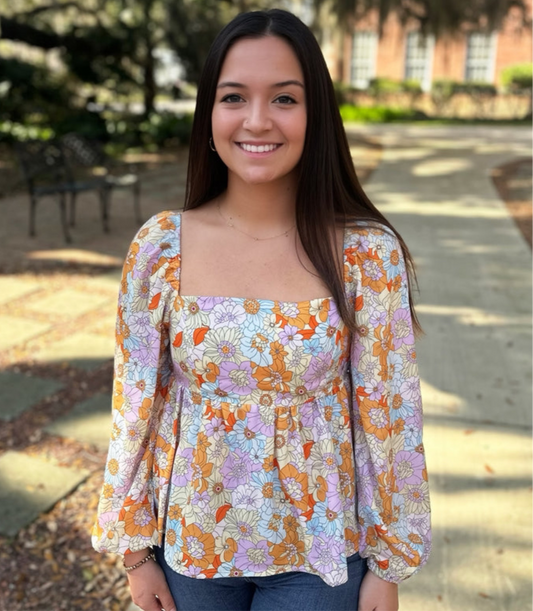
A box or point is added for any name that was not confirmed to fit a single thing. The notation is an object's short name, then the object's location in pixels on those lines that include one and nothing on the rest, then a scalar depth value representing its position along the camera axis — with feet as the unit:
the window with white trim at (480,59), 81.00
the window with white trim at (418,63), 82.02
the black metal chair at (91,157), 25.43
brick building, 79.87
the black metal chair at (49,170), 22.86
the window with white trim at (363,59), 83.97
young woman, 4.20
